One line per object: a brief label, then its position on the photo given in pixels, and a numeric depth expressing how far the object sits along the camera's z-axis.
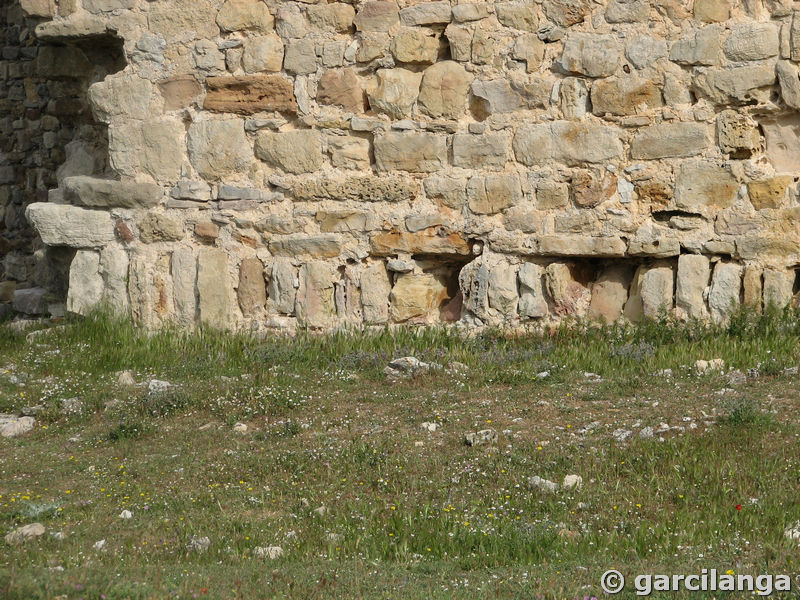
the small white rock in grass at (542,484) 8.30
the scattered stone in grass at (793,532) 7.07
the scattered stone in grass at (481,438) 9.39
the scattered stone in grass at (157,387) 11.16
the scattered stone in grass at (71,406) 11.05
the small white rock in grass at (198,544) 7.49
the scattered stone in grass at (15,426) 10.61
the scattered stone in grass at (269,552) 7.37
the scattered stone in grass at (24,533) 7.75
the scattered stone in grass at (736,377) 10.59
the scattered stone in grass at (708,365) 10.95
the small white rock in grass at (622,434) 9.24
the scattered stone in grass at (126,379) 11.85
